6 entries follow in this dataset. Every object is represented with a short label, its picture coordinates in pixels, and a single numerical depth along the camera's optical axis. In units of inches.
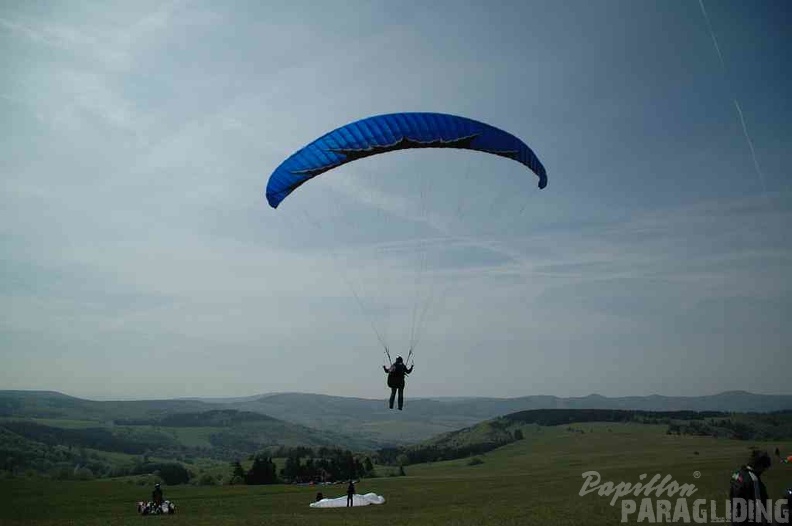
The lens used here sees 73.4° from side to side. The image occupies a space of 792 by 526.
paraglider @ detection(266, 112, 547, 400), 625.9
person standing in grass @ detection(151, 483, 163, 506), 961.1
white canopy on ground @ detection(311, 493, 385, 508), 1050.7
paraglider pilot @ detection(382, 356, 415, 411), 672.4
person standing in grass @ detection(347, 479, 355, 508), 1032.2
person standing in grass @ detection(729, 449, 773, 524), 261.4
